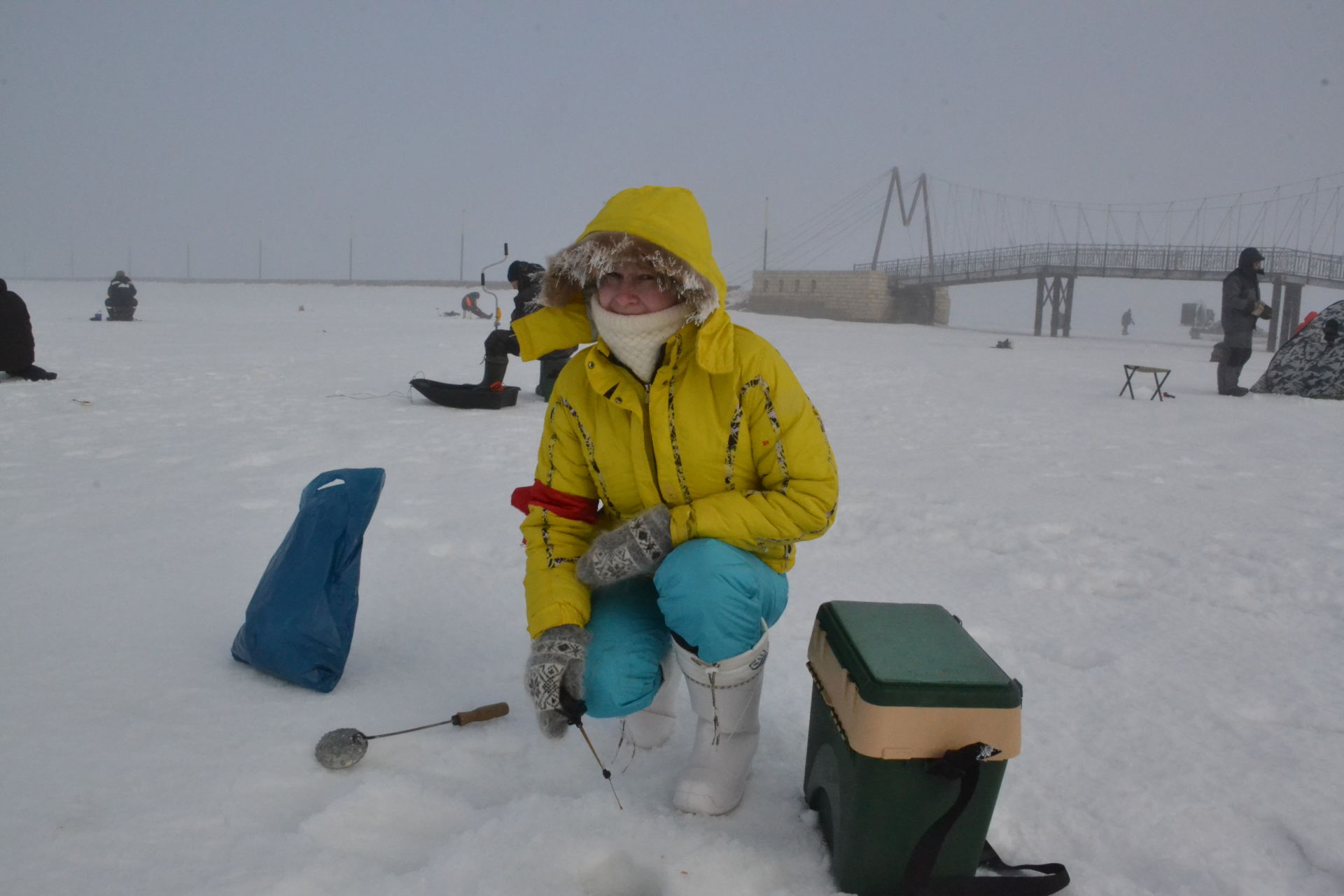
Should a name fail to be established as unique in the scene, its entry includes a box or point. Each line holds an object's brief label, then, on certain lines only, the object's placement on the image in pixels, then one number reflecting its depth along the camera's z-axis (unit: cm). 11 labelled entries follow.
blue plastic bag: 216
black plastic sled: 696
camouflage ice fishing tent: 841
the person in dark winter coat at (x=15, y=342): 762
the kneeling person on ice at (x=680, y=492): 165
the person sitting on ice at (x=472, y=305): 2252
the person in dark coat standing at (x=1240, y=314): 869
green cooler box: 133
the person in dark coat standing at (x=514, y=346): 671
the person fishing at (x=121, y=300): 1728
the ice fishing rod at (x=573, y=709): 168
